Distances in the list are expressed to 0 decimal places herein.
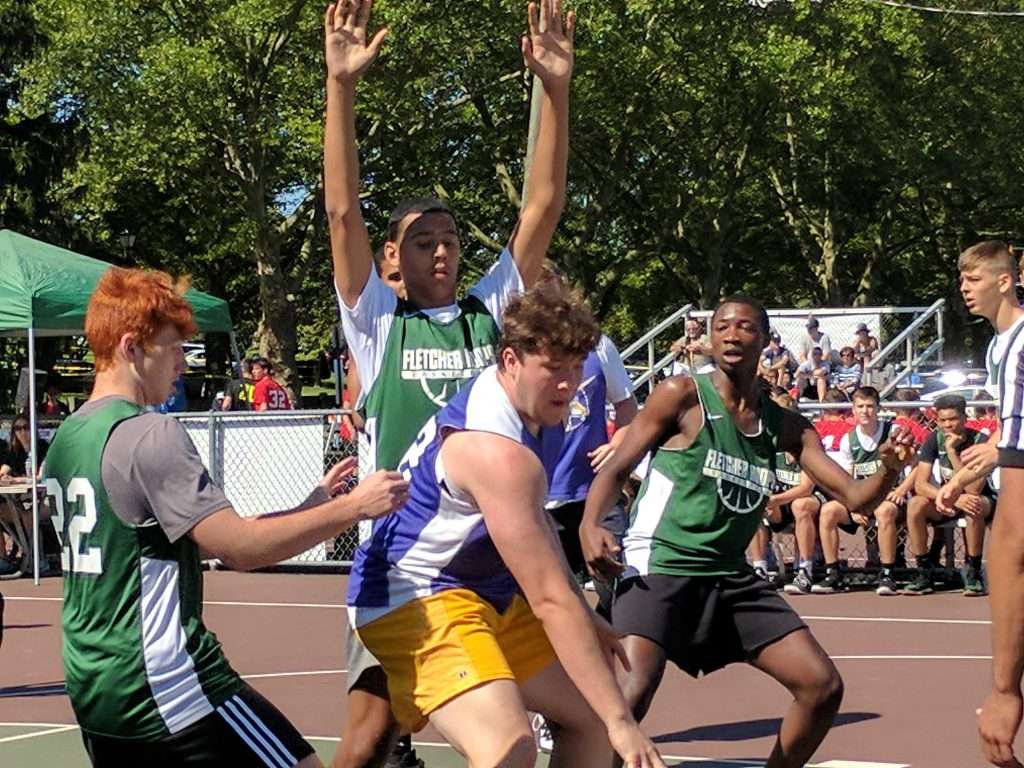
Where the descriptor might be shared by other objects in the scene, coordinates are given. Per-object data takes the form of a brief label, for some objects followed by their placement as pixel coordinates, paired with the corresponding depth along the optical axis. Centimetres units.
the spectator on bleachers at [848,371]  2691
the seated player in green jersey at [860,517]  1475
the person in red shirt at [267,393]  2306
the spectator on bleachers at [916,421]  1553
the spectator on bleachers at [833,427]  1611
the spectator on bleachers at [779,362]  2327
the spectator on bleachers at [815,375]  2536
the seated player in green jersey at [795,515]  1488
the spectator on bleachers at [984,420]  1545
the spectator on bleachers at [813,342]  2795
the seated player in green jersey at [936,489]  1430
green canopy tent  1788
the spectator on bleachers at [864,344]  2936
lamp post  4088
